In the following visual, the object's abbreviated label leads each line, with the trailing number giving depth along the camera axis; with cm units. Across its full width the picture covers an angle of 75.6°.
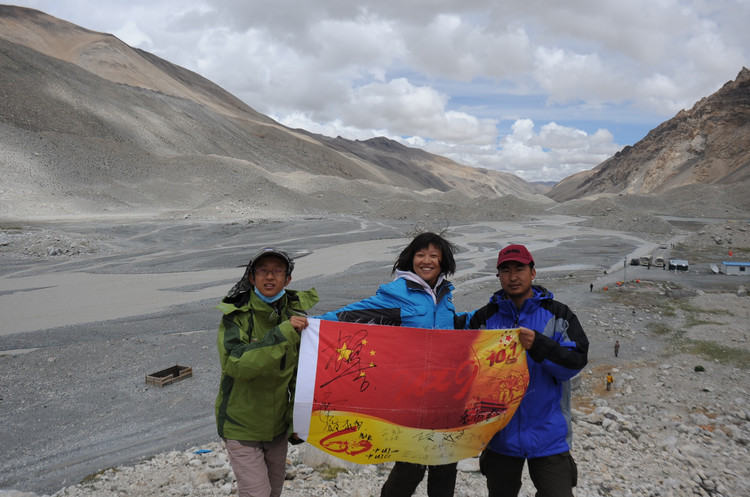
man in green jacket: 290
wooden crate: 961
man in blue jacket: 294
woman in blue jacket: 327
